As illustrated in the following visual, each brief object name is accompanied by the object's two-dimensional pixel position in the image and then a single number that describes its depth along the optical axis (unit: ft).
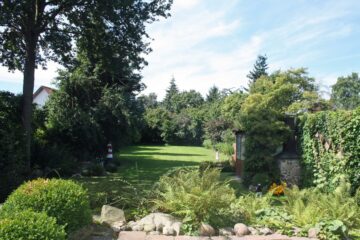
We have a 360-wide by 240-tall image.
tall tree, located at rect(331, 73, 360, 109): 185.94
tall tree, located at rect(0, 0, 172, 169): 40.37
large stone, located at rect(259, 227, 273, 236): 17.63
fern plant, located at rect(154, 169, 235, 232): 18.02
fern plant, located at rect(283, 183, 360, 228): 18.66
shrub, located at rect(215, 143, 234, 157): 78.43
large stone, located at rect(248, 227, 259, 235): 17.59
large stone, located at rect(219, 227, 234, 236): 17.29
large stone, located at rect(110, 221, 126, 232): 17.83
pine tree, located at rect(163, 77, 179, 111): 230.97
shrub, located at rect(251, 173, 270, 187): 37.09
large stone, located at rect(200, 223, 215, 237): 17.03
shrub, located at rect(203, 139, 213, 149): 110.50
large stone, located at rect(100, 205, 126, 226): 18.54
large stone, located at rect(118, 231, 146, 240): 16.66
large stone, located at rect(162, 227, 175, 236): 17.29
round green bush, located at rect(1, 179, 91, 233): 14.38
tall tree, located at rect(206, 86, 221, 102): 199.52
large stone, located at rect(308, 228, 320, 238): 17.36
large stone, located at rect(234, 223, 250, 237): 17.35
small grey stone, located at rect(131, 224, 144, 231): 17.92
